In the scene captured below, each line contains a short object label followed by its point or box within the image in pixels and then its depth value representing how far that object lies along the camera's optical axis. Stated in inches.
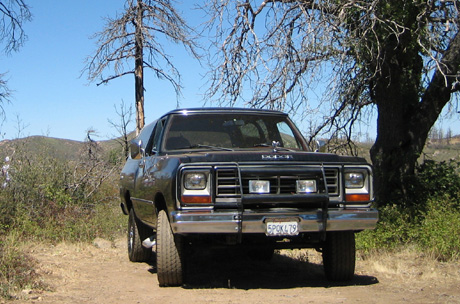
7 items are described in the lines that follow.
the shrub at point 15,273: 234.8
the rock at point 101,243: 394.9
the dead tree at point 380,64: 362.6
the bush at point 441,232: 318.7
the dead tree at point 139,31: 627.2
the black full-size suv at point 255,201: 228.4
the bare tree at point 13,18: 435.0
